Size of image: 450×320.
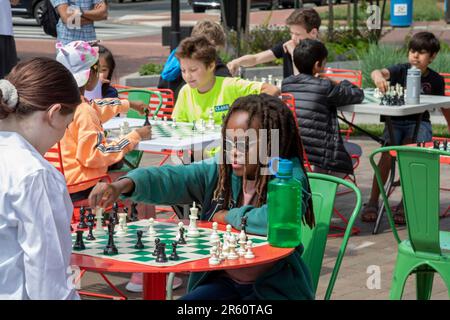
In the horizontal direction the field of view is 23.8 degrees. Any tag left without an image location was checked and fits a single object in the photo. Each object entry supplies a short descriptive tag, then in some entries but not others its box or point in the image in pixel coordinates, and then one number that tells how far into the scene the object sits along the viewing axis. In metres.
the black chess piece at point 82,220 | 4.47
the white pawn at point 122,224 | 4.41
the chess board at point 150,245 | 3.95
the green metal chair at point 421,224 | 5.24
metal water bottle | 8.59
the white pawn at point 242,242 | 3.98
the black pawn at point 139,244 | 4.11
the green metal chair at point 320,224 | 4.62
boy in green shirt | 7.27
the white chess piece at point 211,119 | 7.44
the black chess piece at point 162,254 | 3.88
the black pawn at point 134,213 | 5.00
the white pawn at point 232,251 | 3.94
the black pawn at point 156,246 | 3.94
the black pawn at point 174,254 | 3.91
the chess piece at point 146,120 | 7.44
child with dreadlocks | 4.16
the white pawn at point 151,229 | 4.37
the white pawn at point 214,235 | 4.16
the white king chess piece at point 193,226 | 4.34
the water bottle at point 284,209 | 4.07
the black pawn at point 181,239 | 4.19
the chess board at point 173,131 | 7.36
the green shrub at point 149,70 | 16.22
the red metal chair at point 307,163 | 8.04
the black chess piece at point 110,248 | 4.02
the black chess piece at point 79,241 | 4.11
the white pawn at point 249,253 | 3.94
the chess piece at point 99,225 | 4.42
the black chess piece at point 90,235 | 4.28
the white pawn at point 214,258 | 3.86
